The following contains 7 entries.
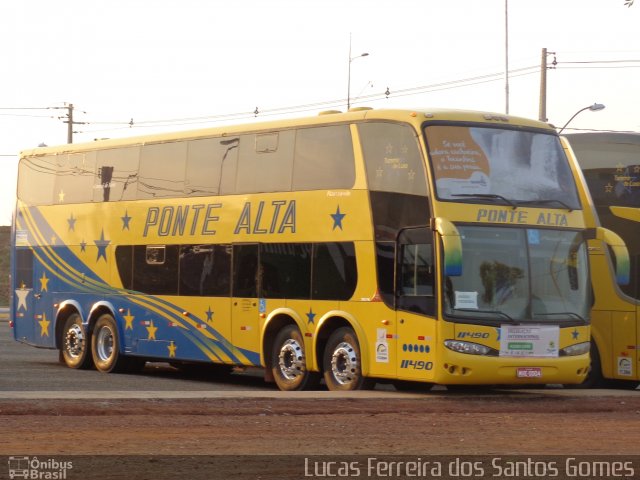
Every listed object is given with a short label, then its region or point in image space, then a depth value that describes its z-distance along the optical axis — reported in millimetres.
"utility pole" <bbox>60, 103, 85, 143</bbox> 77188
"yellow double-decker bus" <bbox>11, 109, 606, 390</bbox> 18734
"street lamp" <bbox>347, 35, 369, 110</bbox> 58000
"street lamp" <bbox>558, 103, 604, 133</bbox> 45875
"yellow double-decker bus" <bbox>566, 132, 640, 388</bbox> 21766
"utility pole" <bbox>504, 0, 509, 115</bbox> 53719
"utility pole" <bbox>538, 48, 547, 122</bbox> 47019
